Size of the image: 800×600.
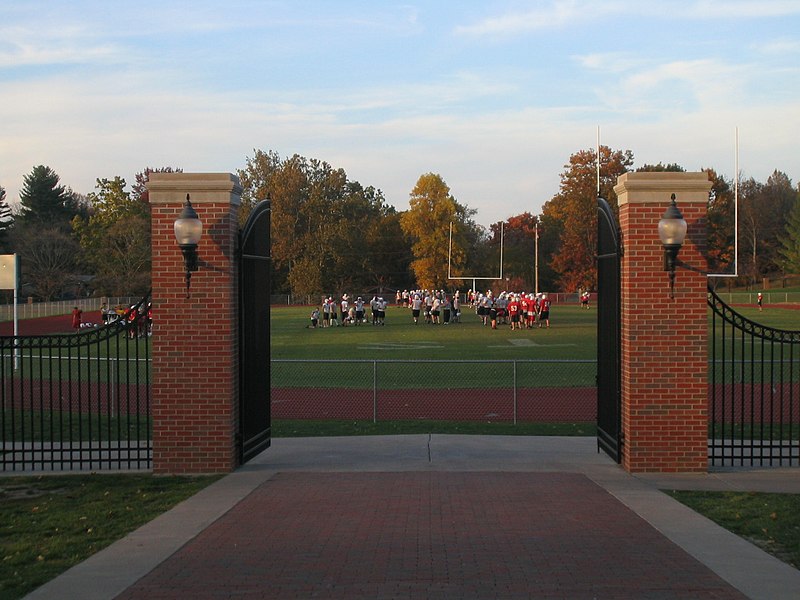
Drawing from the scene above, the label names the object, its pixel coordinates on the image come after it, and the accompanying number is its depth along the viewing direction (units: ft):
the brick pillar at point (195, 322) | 37.60
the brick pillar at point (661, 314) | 37.27
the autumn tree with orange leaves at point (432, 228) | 327.26
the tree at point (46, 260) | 251.80
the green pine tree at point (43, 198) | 340.80
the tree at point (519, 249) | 330.79
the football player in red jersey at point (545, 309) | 152.15
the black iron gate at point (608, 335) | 38.93
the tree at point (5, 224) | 280.31
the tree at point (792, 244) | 306.55
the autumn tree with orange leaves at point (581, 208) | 275.39
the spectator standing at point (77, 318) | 131.62
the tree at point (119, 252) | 250.41
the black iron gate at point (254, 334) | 39.14
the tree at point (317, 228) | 312.50
